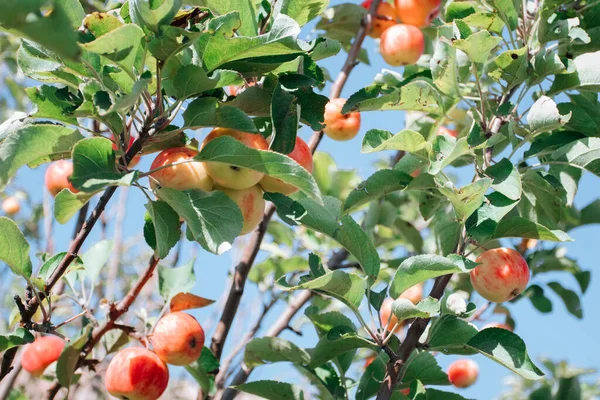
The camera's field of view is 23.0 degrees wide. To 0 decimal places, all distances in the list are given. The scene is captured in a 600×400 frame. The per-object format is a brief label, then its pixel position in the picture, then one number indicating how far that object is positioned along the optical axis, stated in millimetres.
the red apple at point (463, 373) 2131
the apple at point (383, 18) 1870
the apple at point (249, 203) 1410
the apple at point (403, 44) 1797
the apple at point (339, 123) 1682
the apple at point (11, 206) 3236
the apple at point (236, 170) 1376
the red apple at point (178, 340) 1541
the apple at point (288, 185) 1413
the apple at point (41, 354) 1626
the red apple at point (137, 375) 1535
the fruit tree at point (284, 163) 1330
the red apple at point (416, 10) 1824
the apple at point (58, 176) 1594
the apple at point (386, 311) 1716
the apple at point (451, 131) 1822
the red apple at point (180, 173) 1373
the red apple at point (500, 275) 1504
